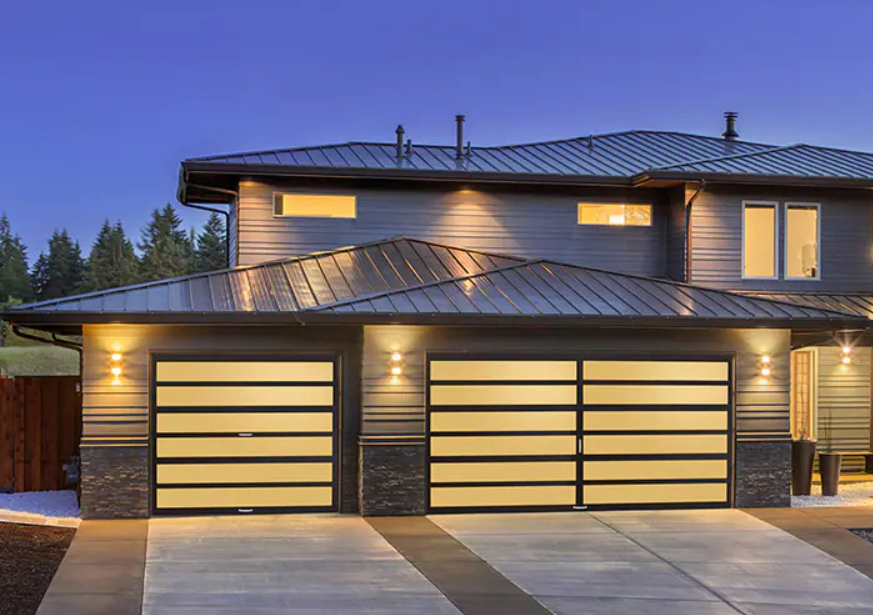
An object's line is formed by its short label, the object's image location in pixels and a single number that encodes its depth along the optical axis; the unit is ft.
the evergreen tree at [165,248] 249.34
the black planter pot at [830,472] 49.37
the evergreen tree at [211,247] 230.68
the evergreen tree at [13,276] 251.39
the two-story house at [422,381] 42.45
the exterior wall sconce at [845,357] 55.08
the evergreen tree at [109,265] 248.52
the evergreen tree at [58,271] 258.78
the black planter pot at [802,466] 49.19
